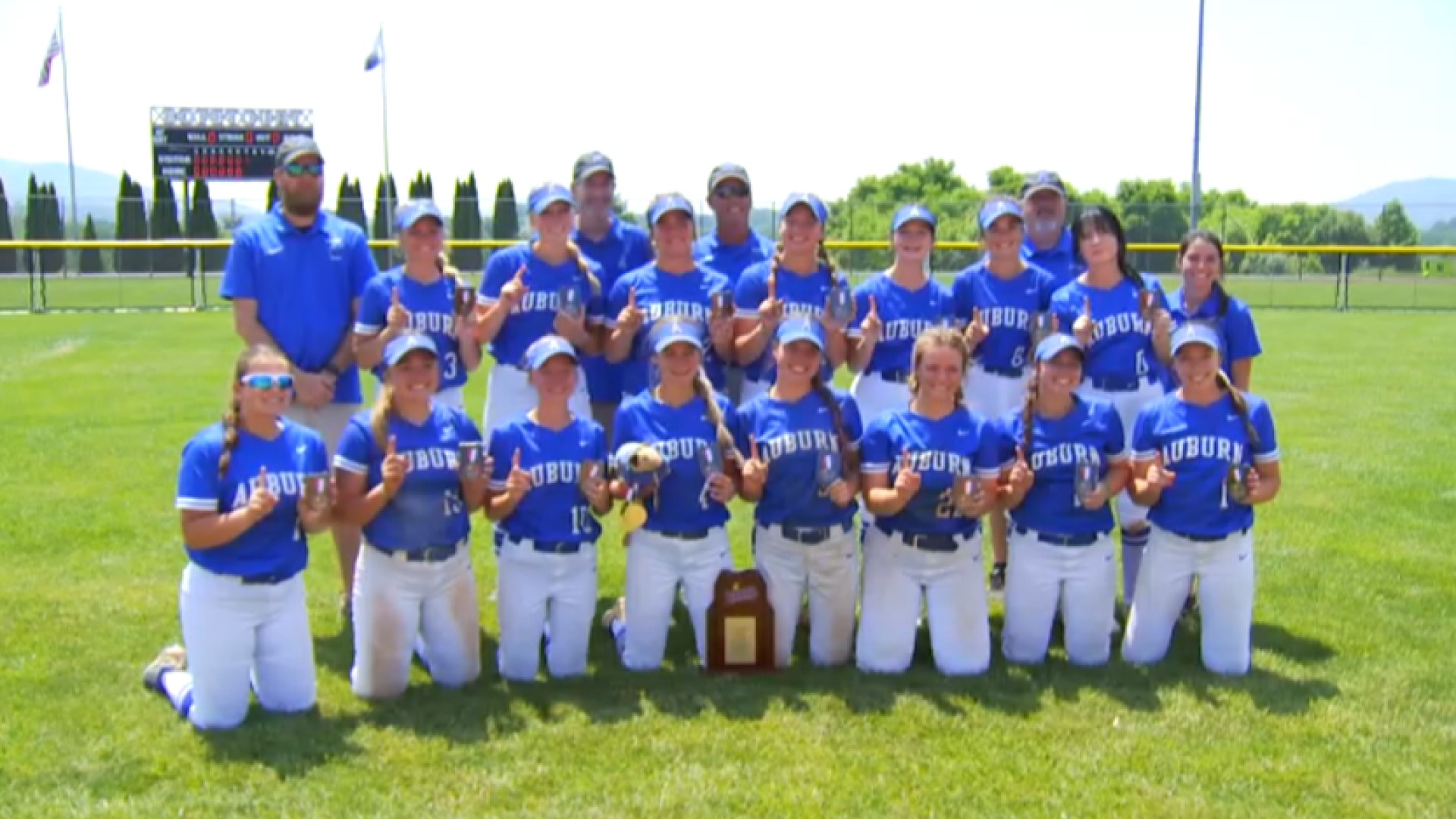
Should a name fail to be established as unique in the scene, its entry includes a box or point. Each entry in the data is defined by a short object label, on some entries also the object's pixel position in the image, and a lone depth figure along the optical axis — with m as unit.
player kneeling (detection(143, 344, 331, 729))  4.50
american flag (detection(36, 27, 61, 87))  45.50
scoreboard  30.12
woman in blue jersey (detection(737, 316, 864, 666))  5.27
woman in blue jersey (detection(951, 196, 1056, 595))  5.91
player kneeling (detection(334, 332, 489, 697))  4.91
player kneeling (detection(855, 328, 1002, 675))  5.19
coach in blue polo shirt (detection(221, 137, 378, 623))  5.55
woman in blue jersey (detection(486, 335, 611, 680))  5.16
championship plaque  5.25
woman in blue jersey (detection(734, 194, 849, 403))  5.68
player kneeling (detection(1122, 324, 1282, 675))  5.21
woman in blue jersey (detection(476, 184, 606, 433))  5.79
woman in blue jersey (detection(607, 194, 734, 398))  5.71
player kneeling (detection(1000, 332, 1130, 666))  5.28
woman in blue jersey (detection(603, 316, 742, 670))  5.23
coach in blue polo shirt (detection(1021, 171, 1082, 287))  6.19
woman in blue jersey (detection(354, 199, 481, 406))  5.55
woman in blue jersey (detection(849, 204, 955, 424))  5.84
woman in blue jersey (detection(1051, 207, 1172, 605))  5.73
